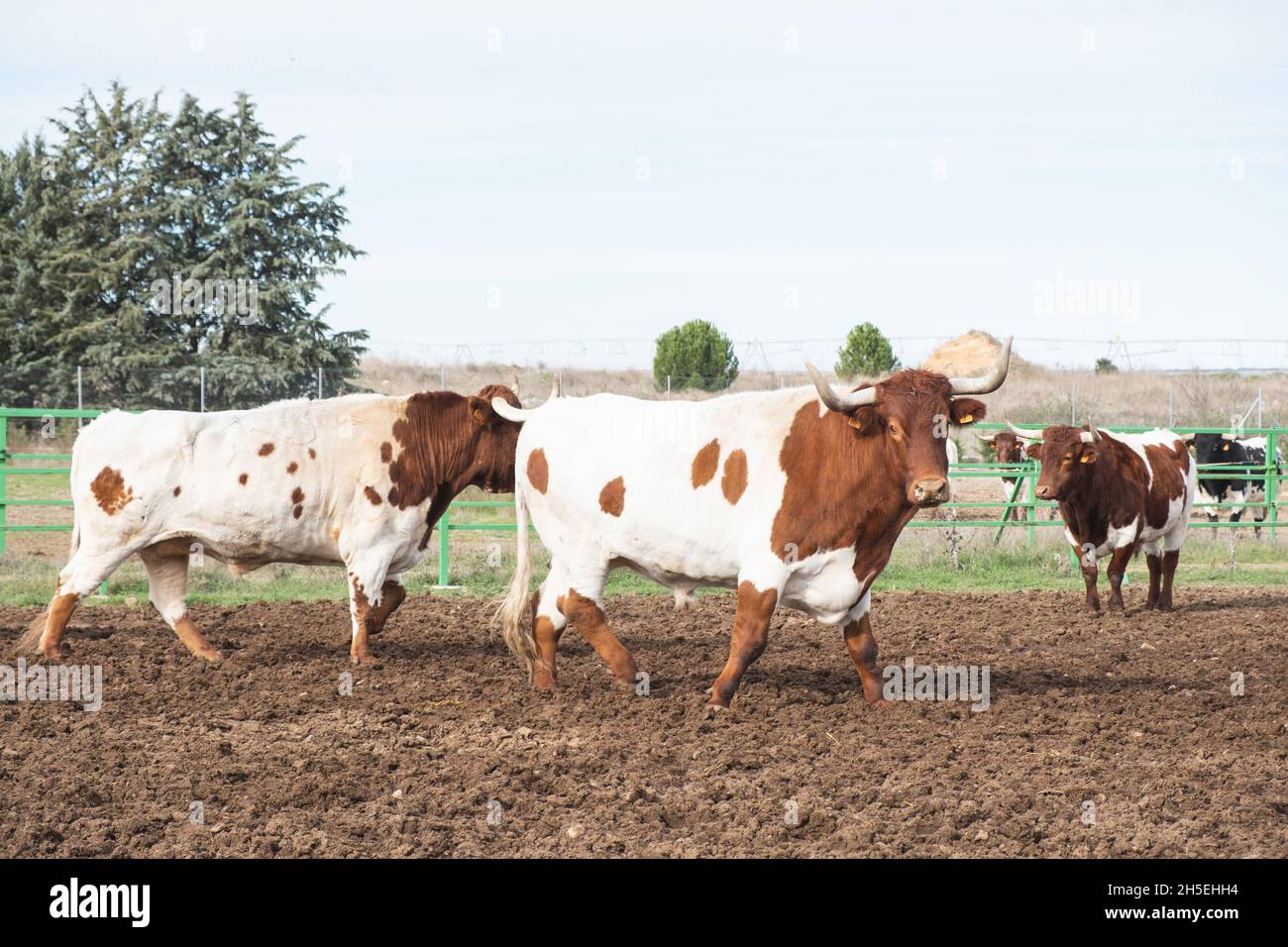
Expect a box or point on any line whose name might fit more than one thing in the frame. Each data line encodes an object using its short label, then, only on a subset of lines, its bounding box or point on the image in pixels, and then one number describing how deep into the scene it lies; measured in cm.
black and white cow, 2115
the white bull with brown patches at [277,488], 843
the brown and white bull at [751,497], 685
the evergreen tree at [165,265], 2538
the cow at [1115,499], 1138
